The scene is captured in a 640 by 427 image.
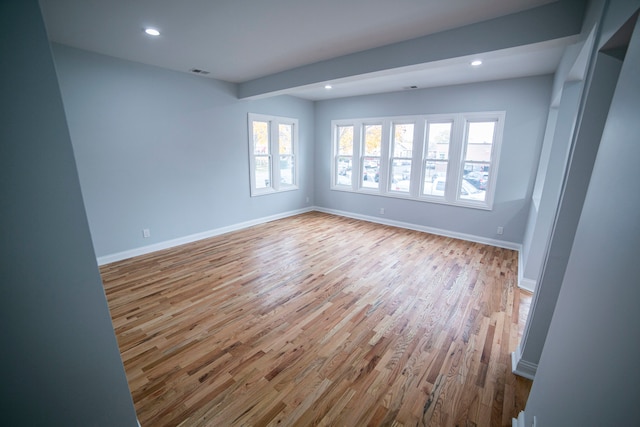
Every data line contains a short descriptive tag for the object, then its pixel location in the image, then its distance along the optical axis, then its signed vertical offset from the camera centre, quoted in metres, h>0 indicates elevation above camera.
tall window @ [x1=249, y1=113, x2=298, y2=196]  5.46 -0.04
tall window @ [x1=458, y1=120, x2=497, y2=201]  4.52 -0.04
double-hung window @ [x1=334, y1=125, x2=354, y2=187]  6.27 -0.07
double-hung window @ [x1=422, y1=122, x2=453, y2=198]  4.93 -0.09
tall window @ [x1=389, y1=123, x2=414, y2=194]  5.37 -0.08
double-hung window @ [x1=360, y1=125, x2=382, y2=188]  5.82 -0.08
